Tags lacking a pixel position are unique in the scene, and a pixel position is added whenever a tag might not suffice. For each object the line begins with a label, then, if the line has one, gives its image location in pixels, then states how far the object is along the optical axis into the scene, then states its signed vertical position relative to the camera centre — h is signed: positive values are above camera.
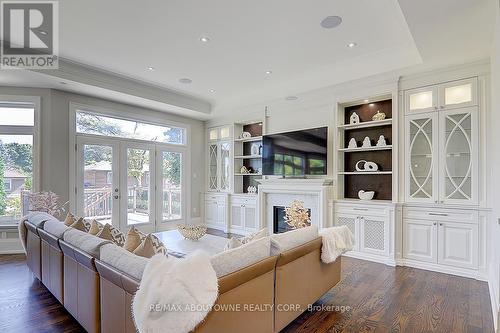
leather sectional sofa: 1.71 -0.90
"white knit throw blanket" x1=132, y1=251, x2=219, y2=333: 1.35 -0.66
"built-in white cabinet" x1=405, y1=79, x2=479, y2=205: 3.66 +0.27
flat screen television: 4.97 +0.26
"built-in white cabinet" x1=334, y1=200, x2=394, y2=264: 4.16 -0.95
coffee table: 3.33 -1.02
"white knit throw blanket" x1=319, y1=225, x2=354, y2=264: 2.70 -0.79
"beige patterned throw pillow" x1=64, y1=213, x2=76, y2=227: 2.99 -0.59
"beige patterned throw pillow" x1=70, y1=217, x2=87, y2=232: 2.82 -0.60
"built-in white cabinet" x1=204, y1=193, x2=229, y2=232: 6.65 -1.12
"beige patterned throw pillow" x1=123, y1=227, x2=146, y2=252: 2.13 -0.58
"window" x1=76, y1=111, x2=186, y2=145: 5.38 +0.83
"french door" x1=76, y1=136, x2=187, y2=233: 5.34 -0.36
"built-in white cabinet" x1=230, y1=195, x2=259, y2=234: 6.14 -1.10
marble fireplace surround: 4.77 -0.56
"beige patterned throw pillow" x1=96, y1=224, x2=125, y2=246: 2.49 -0.62
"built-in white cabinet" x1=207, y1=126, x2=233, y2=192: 6.76 +0.20
